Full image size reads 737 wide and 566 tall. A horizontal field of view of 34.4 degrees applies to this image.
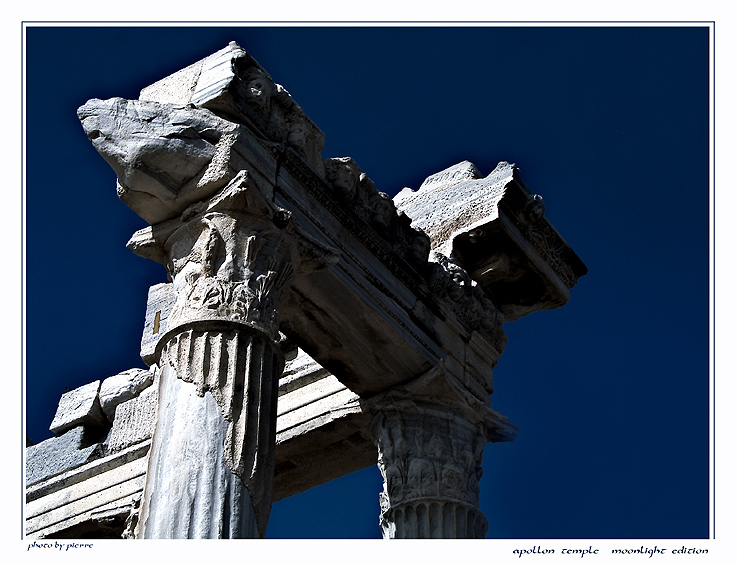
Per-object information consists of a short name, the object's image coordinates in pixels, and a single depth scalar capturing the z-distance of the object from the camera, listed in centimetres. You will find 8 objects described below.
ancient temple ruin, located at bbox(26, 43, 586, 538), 856
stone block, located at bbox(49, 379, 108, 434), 1559
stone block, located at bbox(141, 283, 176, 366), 1517
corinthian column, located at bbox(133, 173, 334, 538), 809
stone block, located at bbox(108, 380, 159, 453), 1462
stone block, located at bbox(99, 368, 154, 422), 1517
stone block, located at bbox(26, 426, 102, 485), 1506
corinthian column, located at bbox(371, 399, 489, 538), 1123
